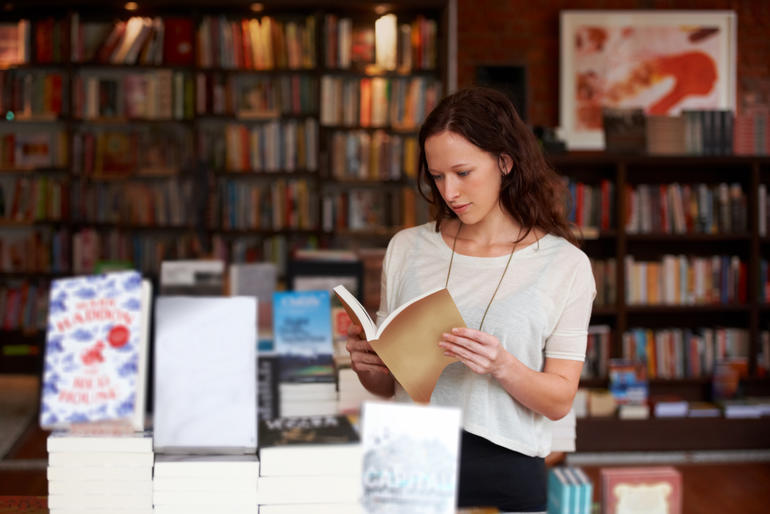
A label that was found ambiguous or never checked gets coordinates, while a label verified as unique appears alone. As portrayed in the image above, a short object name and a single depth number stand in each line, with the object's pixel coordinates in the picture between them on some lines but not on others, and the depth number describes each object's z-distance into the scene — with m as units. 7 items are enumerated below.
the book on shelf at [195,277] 2.86
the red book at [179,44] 5.07
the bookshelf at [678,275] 4.12
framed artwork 5.05
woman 1.39
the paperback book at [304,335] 1.69
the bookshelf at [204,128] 5.04
